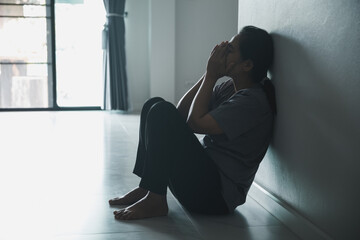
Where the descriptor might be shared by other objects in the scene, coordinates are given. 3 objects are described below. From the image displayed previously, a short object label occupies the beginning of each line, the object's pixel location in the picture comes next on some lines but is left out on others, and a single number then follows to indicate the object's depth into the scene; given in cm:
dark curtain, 603
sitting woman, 171
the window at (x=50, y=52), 616
